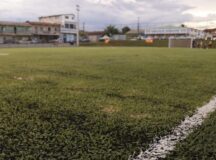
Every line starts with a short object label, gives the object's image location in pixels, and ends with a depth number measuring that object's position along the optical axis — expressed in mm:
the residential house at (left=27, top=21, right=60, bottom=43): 61166
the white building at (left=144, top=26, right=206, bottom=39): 68125
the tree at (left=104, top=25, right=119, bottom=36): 74575
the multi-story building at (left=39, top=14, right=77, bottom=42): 67250
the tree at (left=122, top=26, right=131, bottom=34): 85531
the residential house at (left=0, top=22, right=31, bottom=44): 55388
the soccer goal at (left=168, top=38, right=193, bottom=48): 41000
